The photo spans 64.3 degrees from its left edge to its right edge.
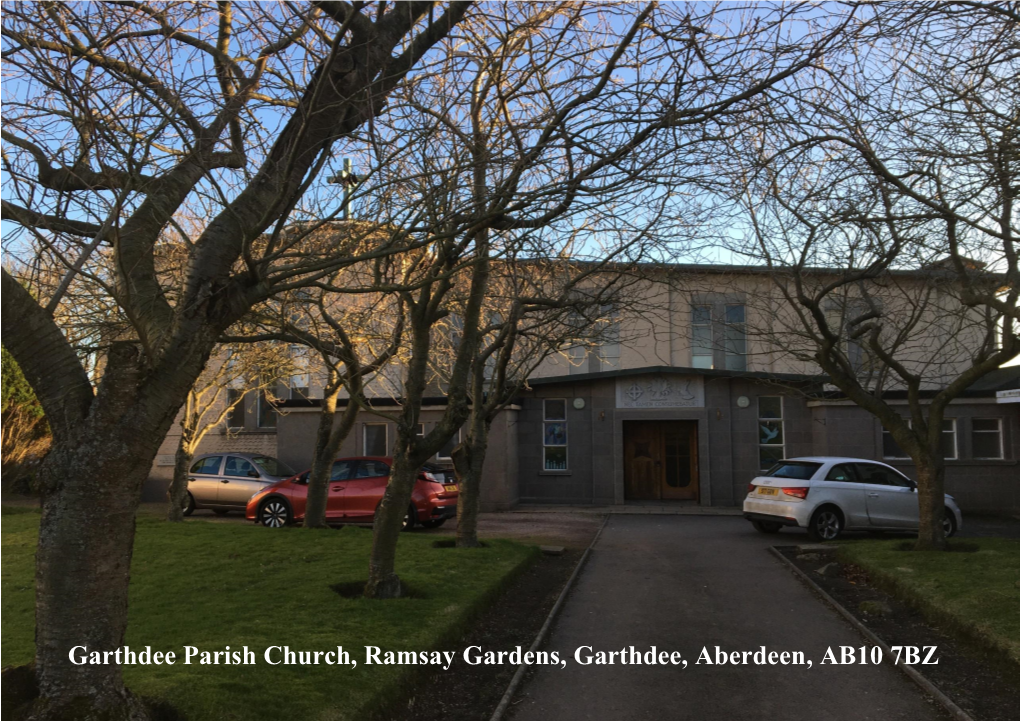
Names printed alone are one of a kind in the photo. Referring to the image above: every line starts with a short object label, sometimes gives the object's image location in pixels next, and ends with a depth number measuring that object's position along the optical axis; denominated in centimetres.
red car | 1719
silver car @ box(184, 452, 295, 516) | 2023
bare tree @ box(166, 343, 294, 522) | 1627
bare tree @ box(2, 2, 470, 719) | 452
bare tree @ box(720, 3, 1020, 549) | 734
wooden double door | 2489
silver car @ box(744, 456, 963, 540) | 1536
